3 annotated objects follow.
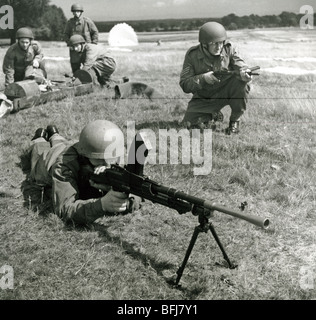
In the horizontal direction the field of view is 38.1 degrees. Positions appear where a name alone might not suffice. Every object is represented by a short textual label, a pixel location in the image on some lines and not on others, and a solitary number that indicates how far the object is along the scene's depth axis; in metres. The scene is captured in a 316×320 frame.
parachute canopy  22.33
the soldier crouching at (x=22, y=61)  11.26
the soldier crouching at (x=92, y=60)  11.85
